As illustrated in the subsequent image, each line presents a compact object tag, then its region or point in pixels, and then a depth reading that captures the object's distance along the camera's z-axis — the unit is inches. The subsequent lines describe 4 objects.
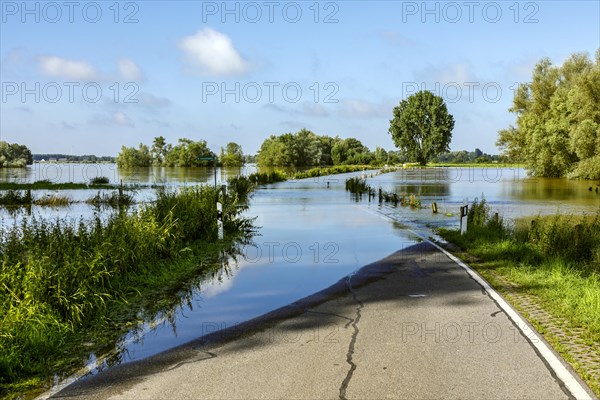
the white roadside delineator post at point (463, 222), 705.0
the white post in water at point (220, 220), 663.8
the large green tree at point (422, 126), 5969.5
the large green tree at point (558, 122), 2409.0
